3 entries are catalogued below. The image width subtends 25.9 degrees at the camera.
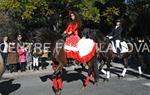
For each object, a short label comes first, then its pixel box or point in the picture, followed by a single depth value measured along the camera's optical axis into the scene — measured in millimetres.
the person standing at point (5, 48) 15094
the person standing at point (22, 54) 15914
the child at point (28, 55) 16355
